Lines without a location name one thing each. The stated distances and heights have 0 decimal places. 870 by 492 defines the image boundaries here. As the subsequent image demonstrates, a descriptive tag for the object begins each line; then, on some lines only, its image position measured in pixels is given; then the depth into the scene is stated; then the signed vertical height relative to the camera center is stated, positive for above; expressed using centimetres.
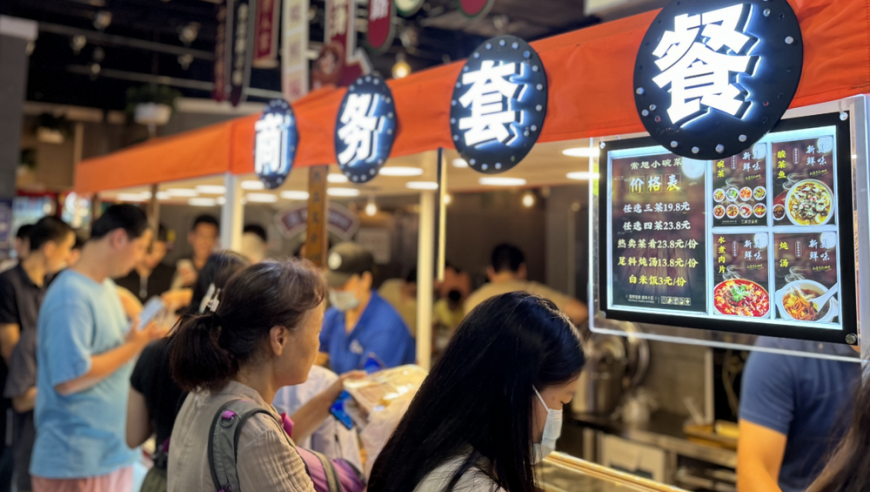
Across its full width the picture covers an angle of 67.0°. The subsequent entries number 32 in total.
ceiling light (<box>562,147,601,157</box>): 244 +51
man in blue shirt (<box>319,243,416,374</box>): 362 -23
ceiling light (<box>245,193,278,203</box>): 558 +71
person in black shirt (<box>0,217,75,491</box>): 383 -30
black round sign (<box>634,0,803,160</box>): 154 +53
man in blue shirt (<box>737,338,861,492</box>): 209 -41
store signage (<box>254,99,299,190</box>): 335 +70
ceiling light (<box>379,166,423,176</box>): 336 +57
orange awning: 146 +61
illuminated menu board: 154 +14
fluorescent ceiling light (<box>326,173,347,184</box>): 402 +63
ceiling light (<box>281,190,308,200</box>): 535 +70
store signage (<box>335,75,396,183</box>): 271 +65
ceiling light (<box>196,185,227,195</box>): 534 +73
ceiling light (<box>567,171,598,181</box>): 327 +56
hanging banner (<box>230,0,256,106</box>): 541 +189
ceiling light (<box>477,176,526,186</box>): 378 +61
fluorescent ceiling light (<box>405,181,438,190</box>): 402 +60
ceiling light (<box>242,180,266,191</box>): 430 +61
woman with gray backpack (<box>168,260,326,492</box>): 145 -21
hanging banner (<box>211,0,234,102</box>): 573 +200
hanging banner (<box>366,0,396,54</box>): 401 +158
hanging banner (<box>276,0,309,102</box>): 450 +156
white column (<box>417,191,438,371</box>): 409 +4
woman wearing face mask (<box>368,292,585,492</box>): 125 -23
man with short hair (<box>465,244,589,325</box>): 495 +5
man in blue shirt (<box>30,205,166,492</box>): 289 -40
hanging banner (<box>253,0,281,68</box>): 511 +192
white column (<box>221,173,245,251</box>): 387 +37
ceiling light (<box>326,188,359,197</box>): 508 +69
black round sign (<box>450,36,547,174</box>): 212 +59
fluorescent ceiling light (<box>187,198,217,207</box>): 733 +86
